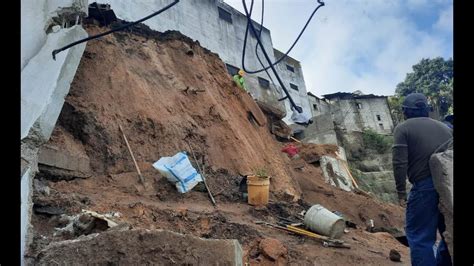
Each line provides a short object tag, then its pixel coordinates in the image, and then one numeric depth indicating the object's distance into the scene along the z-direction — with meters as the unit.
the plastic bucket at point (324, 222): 6.04
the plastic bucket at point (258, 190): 7.51
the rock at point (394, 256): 5.59
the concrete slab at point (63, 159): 5.90
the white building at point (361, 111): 31.62
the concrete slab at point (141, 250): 2.84
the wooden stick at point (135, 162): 7.13
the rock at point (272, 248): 4.50
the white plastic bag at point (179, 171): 7.01
